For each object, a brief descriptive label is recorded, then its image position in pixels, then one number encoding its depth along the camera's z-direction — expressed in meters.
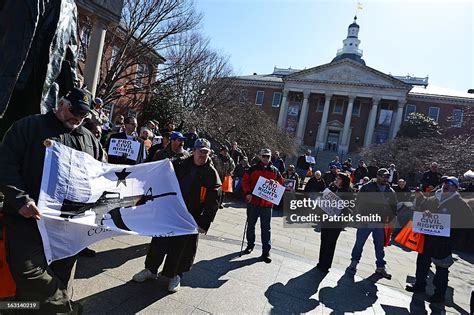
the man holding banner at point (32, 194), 2.31
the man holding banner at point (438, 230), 5.51
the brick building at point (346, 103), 47.94
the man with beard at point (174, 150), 5.27
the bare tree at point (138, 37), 15.97
